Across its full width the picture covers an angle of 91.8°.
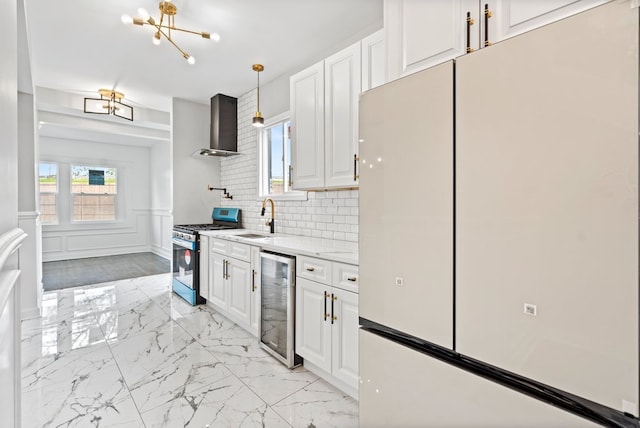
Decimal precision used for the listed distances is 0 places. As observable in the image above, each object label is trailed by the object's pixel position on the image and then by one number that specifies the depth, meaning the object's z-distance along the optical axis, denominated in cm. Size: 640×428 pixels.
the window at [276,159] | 360
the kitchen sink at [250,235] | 343
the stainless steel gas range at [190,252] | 377
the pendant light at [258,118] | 331
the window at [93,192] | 703
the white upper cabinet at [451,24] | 117
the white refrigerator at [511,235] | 83
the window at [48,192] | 660
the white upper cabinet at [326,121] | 228
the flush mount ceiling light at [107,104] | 428
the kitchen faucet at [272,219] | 351
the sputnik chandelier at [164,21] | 230
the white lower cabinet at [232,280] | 289
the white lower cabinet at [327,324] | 190
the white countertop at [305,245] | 202
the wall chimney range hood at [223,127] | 423
